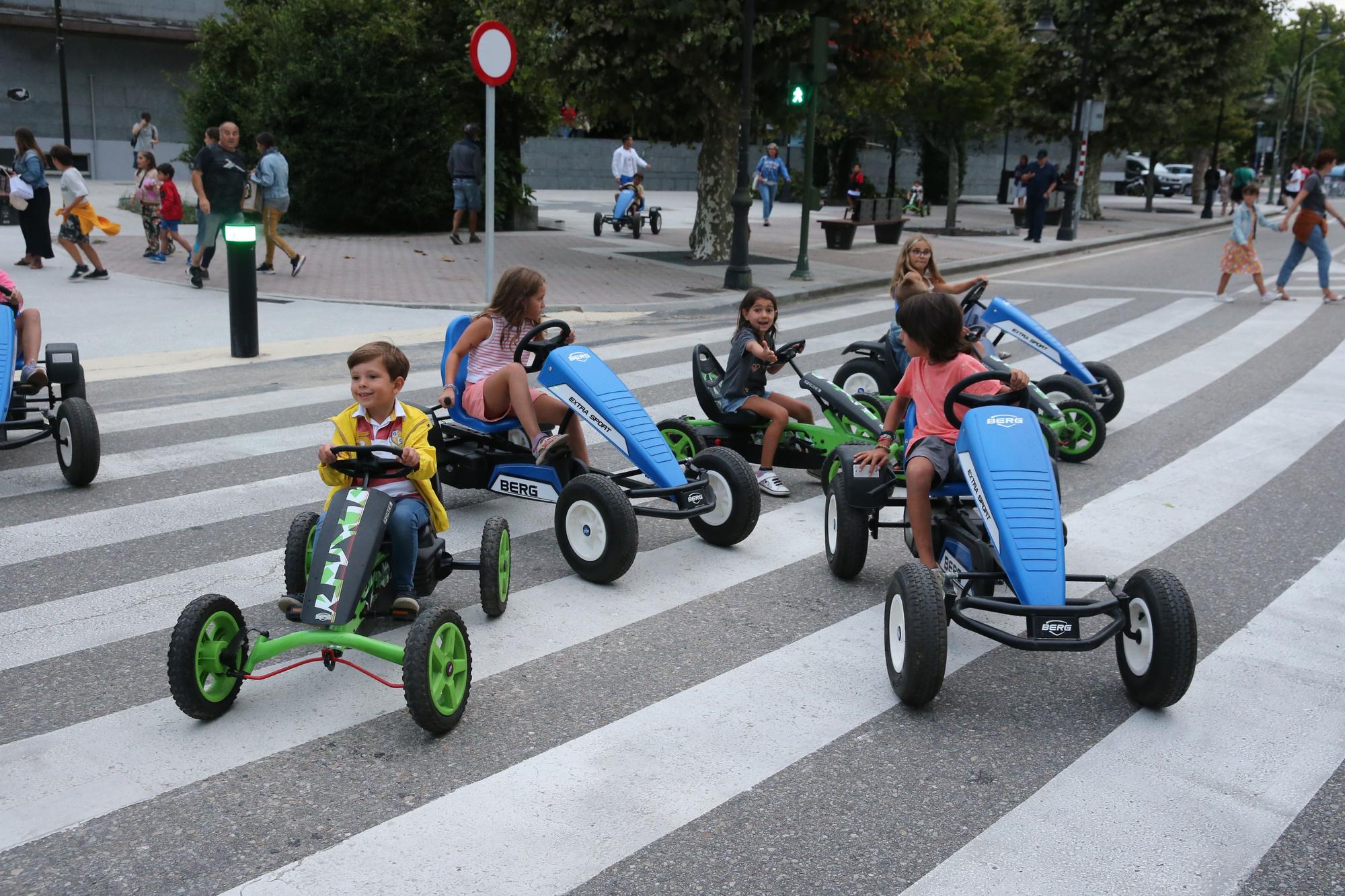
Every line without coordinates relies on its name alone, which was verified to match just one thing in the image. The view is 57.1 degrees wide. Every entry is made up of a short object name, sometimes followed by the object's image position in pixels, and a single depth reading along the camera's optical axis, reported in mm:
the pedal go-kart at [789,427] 6895
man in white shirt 22766
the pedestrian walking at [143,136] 26469
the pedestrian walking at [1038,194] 25266
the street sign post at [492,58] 11789
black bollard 10141
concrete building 32844
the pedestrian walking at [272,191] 14875
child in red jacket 15328
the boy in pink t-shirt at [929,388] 4773
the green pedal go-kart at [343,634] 3758
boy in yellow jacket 4371
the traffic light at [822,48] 15117
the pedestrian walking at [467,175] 19281
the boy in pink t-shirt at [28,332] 6980
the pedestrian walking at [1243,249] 15648
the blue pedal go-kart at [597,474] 5273
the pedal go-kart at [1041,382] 8031
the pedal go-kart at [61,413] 6457
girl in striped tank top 5945
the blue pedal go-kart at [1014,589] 4027
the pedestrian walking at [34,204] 13930
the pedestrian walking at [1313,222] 15258
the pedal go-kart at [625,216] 22312
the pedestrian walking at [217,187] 14031
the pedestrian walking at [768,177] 28047
